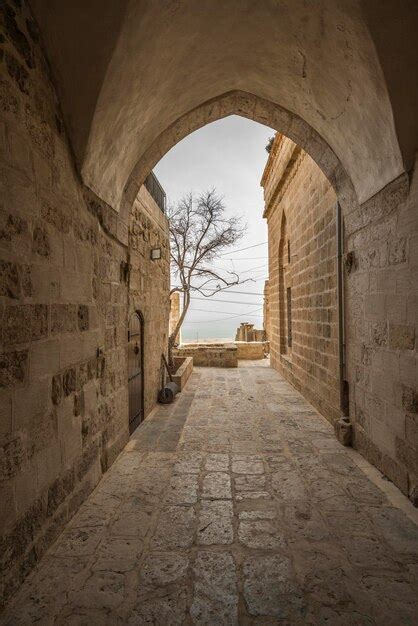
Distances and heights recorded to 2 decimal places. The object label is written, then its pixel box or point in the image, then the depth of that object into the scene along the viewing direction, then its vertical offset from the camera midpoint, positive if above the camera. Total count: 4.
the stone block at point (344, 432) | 3.45 -1.23
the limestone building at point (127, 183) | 1.77 +0.98
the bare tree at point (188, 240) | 10.92 +2.52
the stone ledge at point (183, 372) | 6.32 -1.17
